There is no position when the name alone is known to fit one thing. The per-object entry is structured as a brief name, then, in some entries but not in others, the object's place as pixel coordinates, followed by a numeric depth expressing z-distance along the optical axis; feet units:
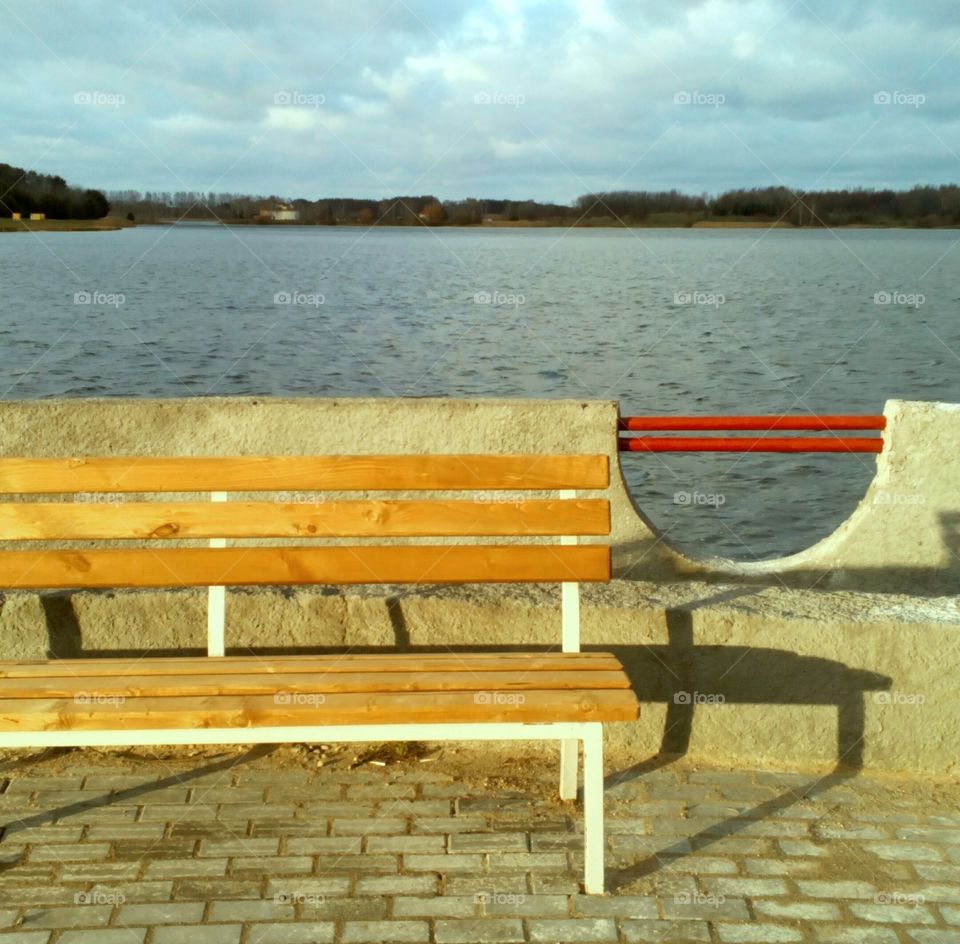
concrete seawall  13.34
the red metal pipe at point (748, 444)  17.67
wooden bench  12.41
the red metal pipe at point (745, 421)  17.22
